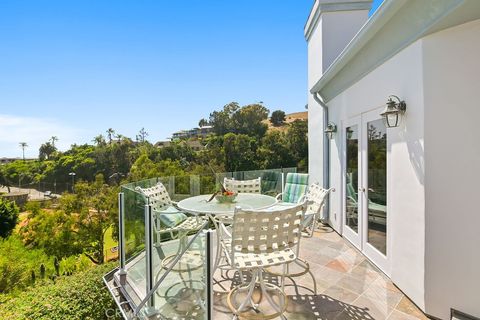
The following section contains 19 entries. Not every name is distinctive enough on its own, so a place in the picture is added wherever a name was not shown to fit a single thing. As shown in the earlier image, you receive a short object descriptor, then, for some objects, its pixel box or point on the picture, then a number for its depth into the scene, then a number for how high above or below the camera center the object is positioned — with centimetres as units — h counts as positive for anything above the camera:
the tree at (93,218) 1376 -319
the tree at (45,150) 5581 +193
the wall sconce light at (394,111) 288 +48
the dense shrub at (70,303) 601 -356
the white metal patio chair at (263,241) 227 -78
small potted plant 364 -57
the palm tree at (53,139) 5933 +459
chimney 589 +302
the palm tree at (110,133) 4997 +483
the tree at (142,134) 5121 +472
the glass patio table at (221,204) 314 -65
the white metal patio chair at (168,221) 300 -89
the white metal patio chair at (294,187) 572 -72
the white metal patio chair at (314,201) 368 -69
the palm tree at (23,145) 6694 +368
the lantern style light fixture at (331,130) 525 +51
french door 349 -49
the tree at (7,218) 1792 -415
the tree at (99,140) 4528 +324
